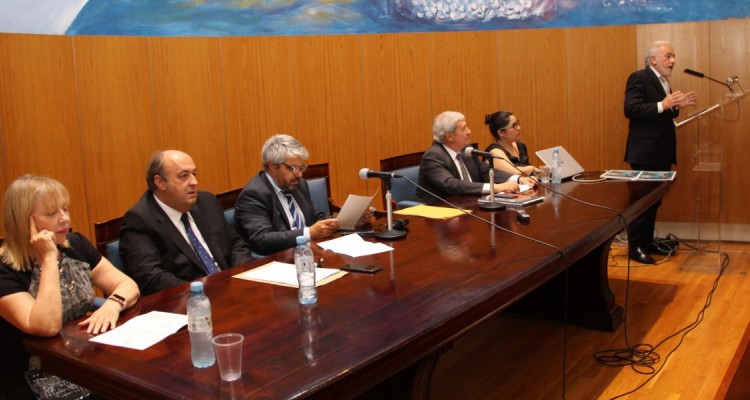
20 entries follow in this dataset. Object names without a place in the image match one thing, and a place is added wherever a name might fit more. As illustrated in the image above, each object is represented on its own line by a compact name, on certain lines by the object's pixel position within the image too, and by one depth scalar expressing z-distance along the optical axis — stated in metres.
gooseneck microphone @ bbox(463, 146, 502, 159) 3.56
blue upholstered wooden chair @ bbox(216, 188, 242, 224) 3.58
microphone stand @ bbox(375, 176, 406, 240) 3.07
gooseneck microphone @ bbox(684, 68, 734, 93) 4.98
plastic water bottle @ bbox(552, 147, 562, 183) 4.49
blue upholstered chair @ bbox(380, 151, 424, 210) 4.61
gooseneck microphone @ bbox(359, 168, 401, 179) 3.07
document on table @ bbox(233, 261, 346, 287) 2.46
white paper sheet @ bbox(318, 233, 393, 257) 2.86
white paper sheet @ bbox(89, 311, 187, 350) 1.95
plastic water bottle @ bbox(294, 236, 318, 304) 2.22
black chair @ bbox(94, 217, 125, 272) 2.85
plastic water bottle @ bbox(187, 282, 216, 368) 1.76
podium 5.07
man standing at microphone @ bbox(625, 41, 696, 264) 5.21
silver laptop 4.55
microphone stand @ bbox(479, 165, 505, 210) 3.66
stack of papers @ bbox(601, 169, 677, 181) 4.30
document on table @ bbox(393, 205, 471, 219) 3.59
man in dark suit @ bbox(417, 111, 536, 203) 4.30
